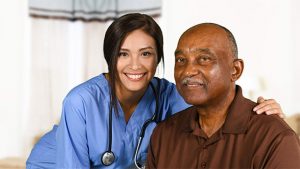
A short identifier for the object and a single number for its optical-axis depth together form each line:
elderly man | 1.19
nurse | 1.63
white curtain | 3.35
